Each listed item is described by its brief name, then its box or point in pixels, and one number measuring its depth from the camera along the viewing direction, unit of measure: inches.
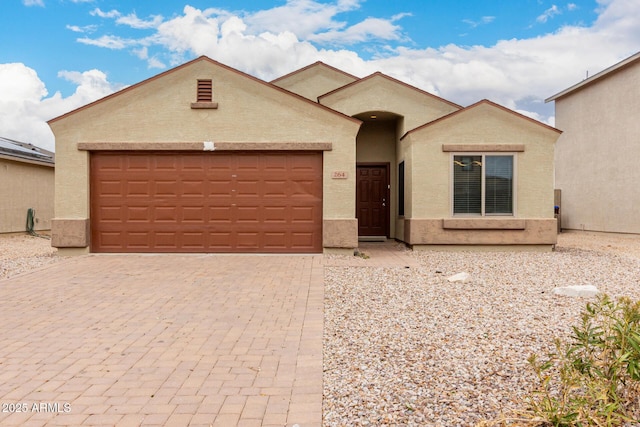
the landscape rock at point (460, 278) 324.2
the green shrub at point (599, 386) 115.7
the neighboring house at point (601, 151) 641.6
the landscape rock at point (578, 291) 271.7
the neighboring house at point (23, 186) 646.5
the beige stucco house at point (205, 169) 442.6
